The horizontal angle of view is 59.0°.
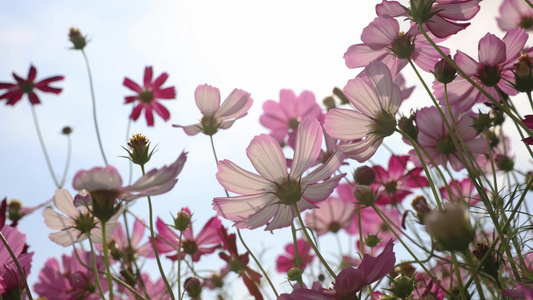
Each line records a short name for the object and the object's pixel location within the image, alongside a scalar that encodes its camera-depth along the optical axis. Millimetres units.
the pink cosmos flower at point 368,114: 528
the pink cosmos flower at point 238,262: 772
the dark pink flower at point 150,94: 1540
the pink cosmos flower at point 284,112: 1366
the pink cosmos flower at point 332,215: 1203
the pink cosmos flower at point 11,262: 517
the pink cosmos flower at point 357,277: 402
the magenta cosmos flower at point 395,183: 957
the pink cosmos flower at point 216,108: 816
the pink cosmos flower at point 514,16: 964
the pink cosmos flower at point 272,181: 534
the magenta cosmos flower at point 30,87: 1686
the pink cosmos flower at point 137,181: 393
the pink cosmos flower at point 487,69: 574
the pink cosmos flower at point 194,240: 885
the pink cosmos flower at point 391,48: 604
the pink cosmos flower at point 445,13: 543
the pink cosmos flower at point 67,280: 832
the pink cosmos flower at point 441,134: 732
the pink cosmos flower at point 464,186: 1033
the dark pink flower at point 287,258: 1195
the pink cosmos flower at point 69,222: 604
